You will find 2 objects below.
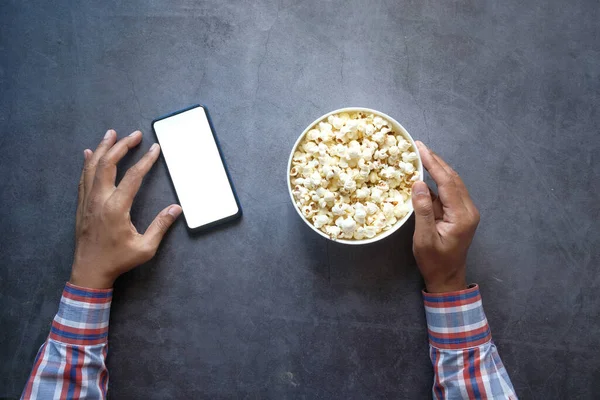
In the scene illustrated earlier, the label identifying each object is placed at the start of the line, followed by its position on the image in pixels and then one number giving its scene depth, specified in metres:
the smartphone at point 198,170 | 1.40
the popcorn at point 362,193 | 1.24
